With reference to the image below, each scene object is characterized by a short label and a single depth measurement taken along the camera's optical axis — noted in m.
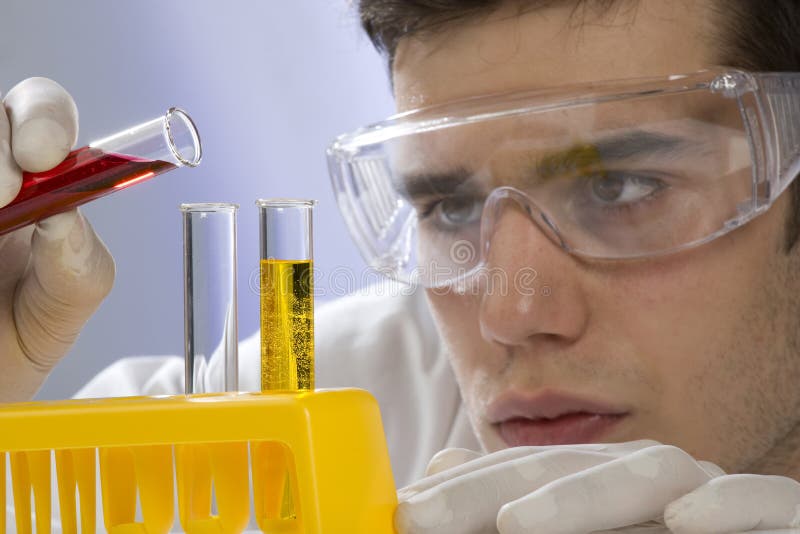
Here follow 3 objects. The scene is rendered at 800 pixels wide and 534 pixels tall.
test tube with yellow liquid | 0.65
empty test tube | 0.66
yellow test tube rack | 0.62
